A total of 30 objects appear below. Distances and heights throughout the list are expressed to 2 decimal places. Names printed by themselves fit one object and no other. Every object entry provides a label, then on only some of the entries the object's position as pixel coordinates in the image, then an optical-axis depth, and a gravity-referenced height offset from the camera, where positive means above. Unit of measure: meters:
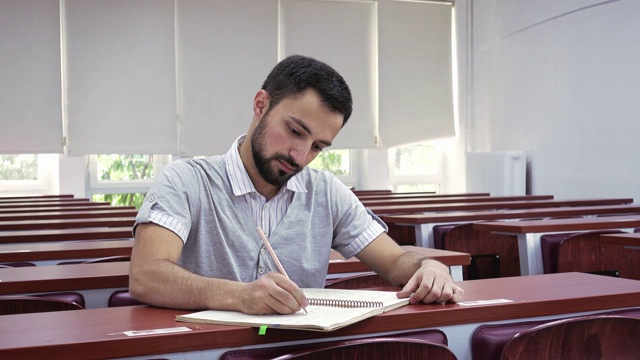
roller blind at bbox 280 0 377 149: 10.38 +1.75
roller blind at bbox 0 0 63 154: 9.34 +1.24
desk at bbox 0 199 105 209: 6.86 -0.16
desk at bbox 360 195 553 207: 6.19 -0.19
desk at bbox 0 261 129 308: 2.08 -0.25
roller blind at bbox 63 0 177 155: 9.57 +1.27
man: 1.71 -0.07
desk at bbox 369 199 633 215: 5.24 -0.21
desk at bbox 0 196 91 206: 7.70 -0.15
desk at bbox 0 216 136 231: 4.29 -0.21
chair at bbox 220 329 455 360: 1.29 -0.28
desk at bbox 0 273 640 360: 1.26 -0.25
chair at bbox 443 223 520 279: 3.86 -0.35
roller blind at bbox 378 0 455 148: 10.72 +1.39
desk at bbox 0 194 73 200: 8.67 -0.13
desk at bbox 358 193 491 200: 7.35 -0.18
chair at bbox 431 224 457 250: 3.94 -0.28
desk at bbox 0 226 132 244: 3.61 -0.23
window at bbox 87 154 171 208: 10.15 +0.09
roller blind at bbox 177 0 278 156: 9.94 +1.32
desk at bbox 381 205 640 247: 4.16 -0.22
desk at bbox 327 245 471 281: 2.48 -0.26
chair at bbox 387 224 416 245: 4.78 -0.33
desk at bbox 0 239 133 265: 2.86 -0.24
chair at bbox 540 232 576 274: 3.21 -0.31
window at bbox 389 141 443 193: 11.27 +0.14
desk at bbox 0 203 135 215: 5.93 -0.18
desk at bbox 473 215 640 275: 3.35 -0.23
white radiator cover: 9.13 +0.04
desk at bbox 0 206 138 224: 5.11 -0.20
